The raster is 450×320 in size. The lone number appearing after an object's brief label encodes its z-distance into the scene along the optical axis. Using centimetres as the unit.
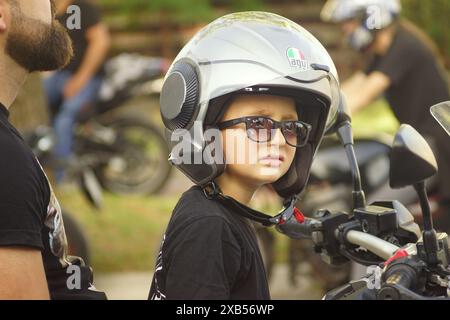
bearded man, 496
